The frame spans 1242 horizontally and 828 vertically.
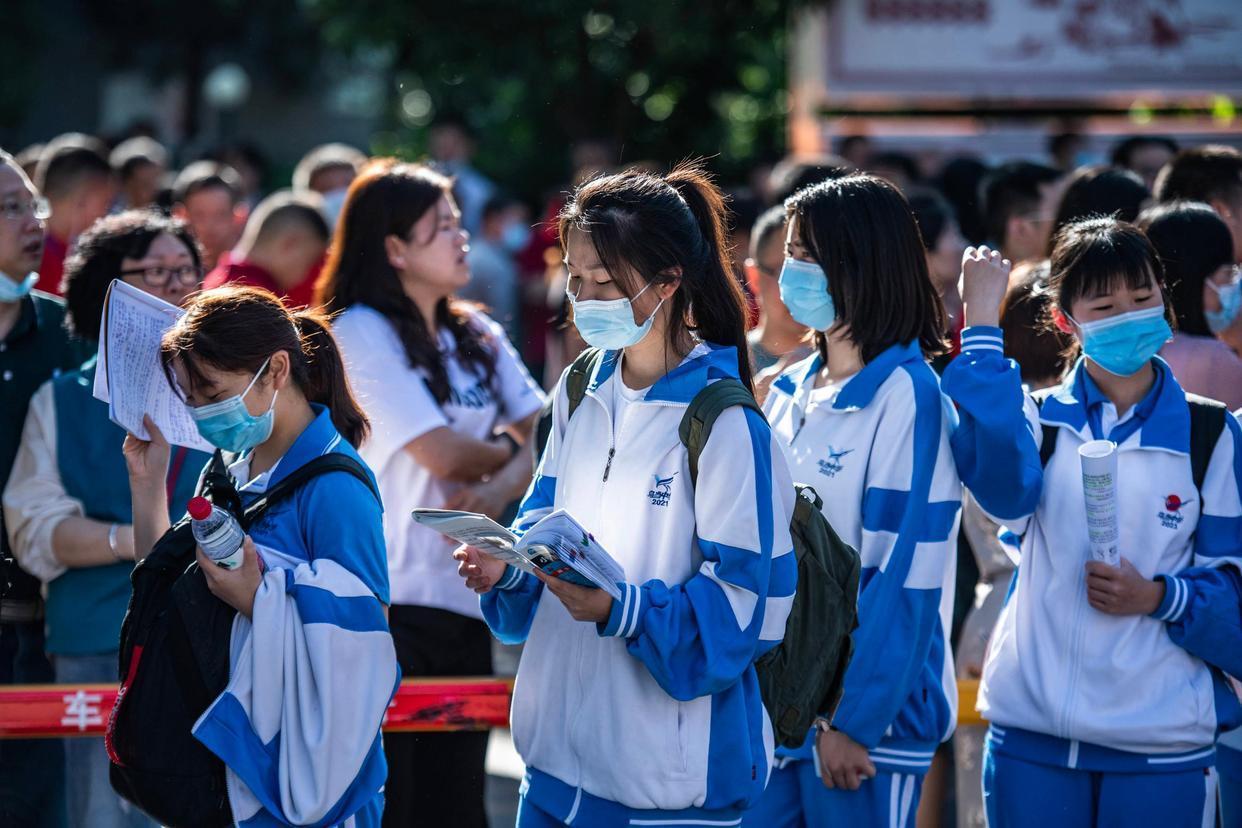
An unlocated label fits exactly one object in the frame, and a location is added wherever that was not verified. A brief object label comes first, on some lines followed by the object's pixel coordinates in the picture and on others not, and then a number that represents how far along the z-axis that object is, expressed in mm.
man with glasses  8656
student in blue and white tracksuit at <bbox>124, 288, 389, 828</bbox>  6086
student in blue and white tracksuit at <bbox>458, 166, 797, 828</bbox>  5895
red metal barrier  8133
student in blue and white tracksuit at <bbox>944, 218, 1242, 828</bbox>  7156
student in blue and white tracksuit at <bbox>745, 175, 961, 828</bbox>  7117
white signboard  24719
